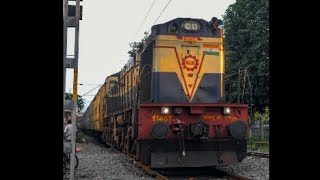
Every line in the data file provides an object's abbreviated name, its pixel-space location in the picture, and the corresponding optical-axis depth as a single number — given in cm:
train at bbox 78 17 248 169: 895
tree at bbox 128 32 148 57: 4821
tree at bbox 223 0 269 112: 2564
